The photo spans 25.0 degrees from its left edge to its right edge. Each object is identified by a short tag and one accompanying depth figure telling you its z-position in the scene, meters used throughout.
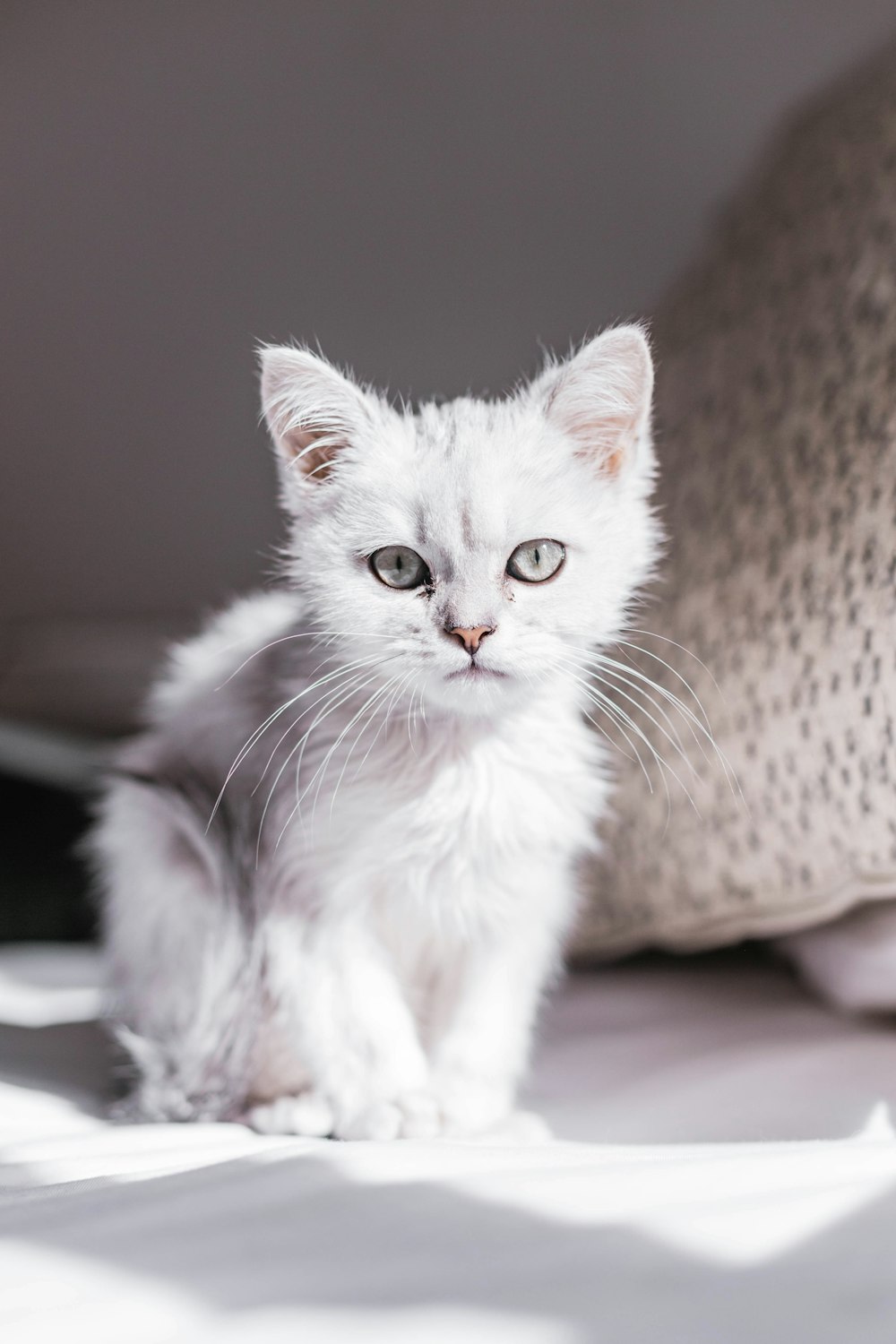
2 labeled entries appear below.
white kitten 0.40
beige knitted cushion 0.43
